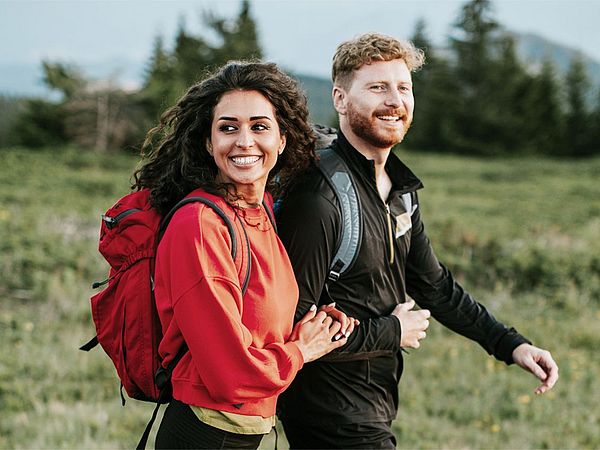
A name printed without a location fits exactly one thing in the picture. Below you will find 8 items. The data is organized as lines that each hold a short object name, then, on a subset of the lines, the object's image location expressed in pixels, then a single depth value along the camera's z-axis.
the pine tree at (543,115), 42.31
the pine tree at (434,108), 42.81
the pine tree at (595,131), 41.84
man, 2.59
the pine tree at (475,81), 42.66
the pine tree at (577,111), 42.41
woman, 2.03
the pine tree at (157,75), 36.25
